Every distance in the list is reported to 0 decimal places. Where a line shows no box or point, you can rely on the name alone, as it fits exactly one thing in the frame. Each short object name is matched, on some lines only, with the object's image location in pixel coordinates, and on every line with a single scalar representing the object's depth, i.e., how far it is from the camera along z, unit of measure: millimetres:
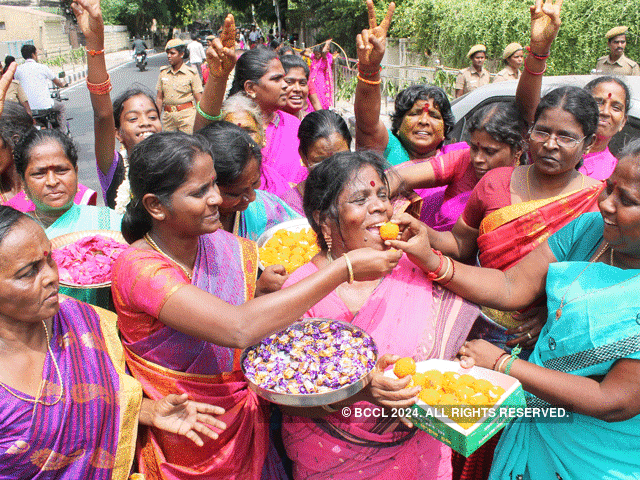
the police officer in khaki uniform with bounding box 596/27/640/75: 8750
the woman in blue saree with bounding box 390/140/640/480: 1690
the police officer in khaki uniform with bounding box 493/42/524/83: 9914
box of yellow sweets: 1654
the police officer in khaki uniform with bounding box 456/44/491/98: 10508
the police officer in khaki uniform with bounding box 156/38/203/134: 9711
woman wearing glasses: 2361
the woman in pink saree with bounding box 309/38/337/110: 9688
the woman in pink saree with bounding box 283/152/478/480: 2117
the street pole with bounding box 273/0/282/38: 30648
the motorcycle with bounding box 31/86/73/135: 10688
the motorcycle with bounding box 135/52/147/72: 29398
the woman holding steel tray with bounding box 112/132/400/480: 1728
